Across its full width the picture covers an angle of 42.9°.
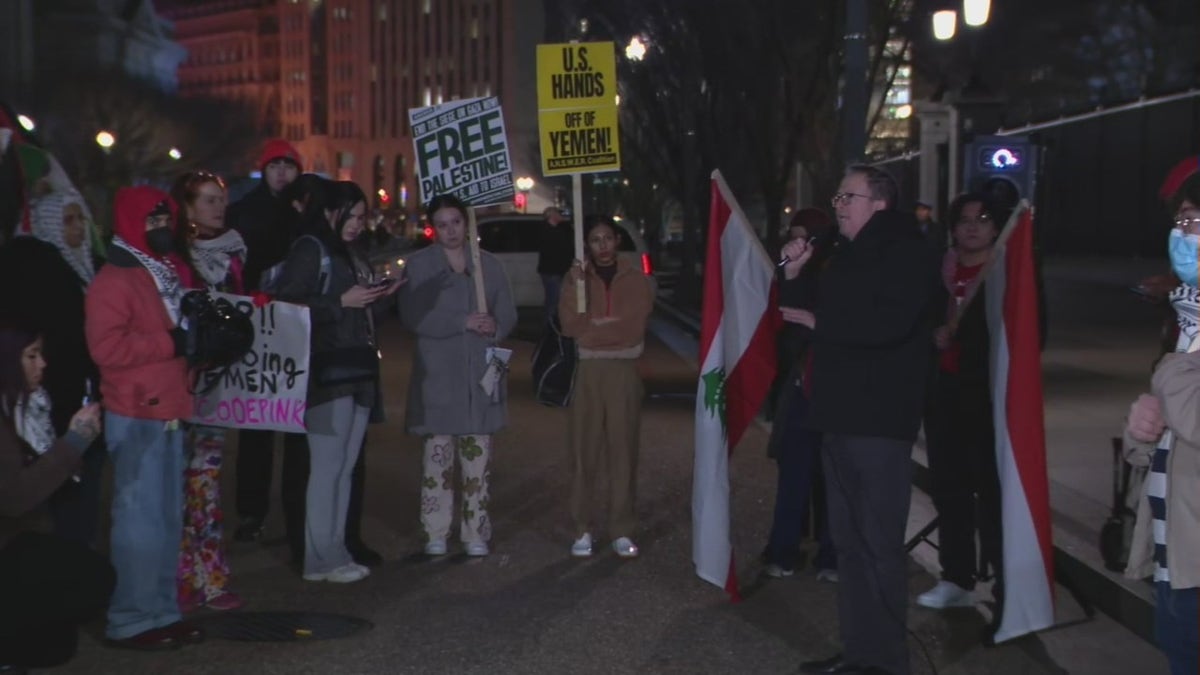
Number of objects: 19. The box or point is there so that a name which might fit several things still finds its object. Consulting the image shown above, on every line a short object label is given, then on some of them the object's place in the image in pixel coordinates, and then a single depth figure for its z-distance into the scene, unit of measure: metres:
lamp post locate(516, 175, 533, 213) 76.56
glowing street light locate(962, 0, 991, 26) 18.27
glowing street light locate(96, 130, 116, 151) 49.50
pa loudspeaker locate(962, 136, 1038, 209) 14.05
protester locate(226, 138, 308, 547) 8.02
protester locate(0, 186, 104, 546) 6.33
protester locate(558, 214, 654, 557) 8.19
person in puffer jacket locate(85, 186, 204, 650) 6.07
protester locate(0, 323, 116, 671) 4.09
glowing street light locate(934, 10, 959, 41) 19.84
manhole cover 6.57
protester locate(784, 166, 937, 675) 5.62
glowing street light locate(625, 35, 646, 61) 29.42
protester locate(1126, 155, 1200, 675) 4.19
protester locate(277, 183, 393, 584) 7.36
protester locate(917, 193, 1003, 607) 6.95
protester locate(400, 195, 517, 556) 8.01
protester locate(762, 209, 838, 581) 7.51
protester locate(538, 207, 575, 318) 21.12
